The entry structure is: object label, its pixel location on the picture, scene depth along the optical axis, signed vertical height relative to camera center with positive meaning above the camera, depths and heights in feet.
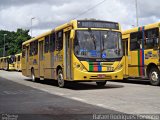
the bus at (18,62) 177.58 +1.75
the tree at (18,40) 319.47 +22.17
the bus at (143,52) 60.23 +2.09
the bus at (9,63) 194.45 +1.51
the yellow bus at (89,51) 53.26 +2.00
